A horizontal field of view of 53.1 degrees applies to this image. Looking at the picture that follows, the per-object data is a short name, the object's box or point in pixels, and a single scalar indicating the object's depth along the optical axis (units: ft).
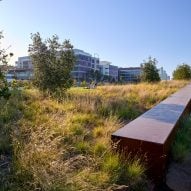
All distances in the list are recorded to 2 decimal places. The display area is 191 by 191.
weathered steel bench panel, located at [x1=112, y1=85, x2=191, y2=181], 8.22
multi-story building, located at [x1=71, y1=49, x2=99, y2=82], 213.52
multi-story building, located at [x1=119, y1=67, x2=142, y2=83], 292.84
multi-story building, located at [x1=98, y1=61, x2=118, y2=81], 271.85
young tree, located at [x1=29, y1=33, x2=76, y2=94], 23.61
